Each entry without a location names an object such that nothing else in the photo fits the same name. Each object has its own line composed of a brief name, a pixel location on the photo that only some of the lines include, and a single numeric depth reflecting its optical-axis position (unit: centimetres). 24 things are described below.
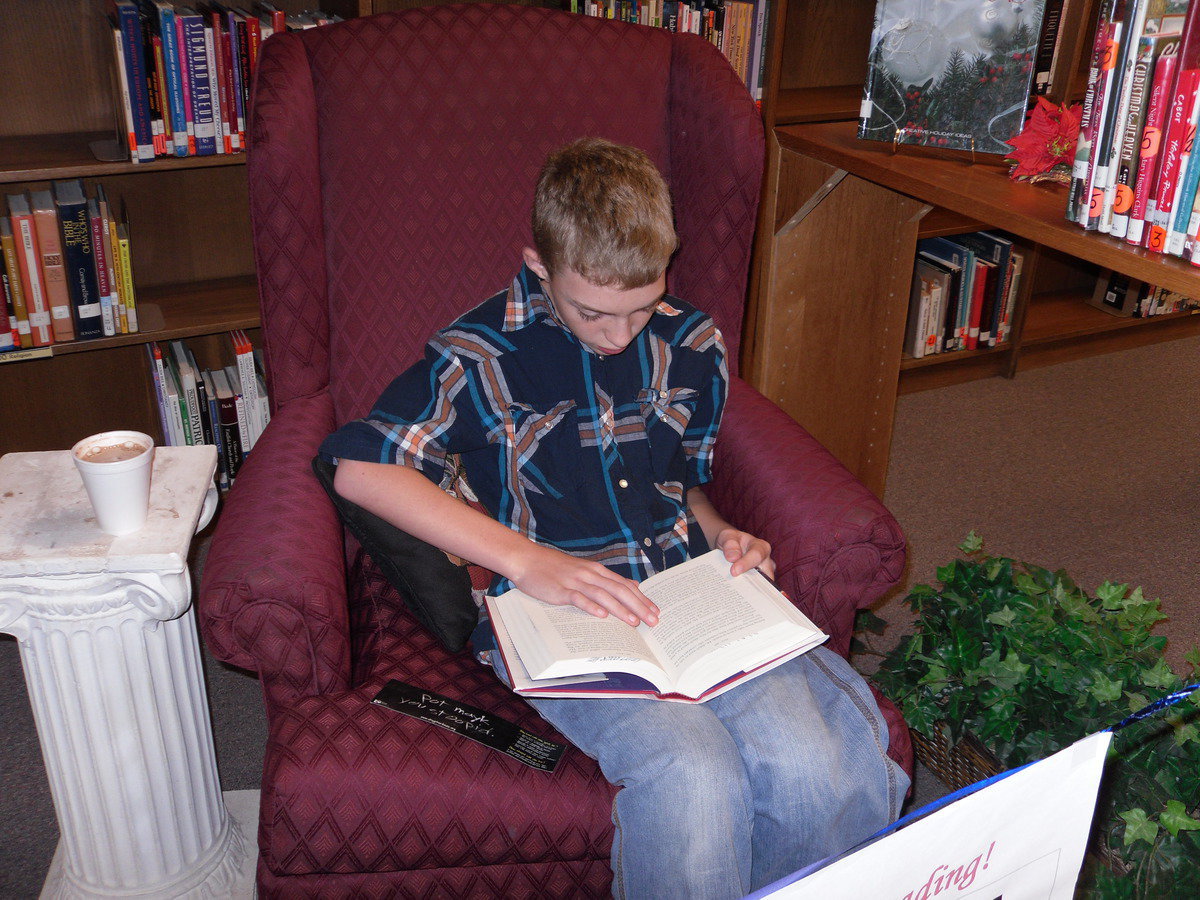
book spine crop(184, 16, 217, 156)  195
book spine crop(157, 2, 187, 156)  193
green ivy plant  127
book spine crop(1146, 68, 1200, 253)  110
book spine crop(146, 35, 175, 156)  194
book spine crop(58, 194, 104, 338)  199
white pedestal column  117
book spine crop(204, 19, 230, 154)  197
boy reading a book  111
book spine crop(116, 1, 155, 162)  190
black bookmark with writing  117
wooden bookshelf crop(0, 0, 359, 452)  205
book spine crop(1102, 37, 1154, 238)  114
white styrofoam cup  113
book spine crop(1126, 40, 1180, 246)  112
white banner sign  49
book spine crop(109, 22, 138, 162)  191
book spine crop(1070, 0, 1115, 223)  119
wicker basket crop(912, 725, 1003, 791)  155
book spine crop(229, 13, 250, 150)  199
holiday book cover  158
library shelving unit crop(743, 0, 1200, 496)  184
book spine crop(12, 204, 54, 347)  195
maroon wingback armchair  114
